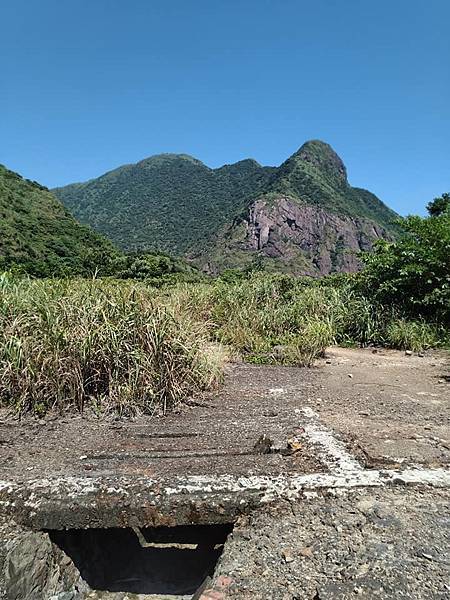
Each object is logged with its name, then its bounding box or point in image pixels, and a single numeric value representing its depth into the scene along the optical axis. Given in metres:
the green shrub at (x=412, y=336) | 7.41
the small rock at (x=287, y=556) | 2.03
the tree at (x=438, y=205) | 13.76
